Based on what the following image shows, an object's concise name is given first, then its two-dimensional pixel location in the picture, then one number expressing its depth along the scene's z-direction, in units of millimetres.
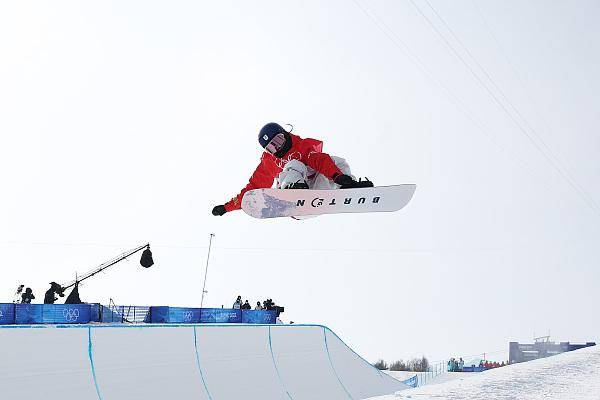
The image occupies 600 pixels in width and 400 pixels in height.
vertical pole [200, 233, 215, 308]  24062
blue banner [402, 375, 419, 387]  20308
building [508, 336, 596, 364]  53903
